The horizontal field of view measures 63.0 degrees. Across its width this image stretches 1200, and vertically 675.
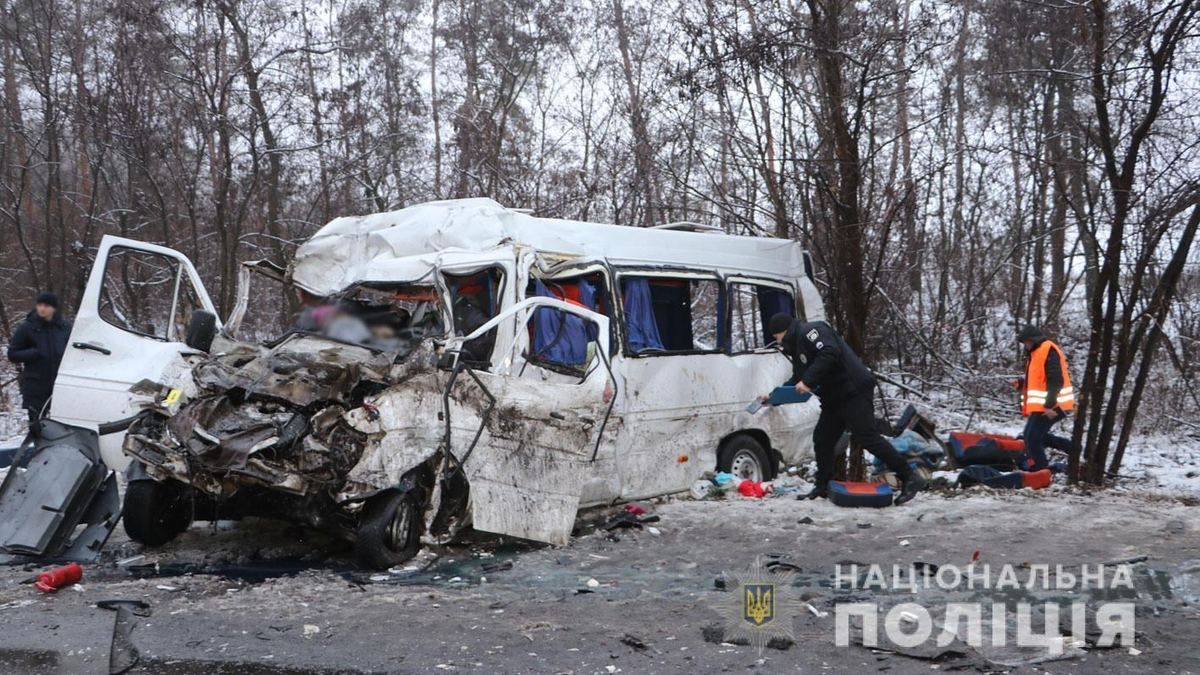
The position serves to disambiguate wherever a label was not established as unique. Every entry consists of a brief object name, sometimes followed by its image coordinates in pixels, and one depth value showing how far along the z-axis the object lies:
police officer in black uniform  7.53
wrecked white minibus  5.71
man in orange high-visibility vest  8.48
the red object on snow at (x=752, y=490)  7.94
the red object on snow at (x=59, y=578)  5.43
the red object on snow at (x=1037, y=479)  8.13
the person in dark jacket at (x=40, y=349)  8.60
